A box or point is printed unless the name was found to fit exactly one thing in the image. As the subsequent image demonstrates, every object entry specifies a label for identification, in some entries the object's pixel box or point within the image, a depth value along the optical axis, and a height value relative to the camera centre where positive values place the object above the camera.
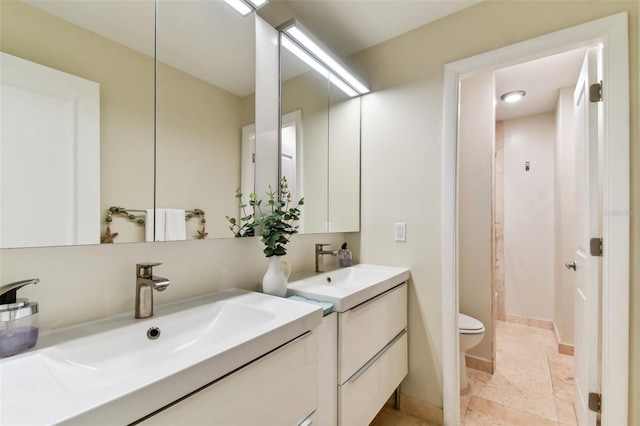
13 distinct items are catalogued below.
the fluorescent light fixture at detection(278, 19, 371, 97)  1.52 +0.96
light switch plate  1.85 -0.12
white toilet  1.92 -0.82
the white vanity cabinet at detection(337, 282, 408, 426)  1.23 -0.70
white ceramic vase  1.27 -0.30
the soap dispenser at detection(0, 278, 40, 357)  0.66 -0.26
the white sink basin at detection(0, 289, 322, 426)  0.51 -0.35
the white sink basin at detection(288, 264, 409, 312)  1.24 -0.36
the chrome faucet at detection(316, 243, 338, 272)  1.81 -0.27
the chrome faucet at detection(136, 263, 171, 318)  0.93 -0.25
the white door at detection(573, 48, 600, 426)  1.38 -0.20
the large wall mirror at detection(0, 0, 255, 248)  0.76 +0.32
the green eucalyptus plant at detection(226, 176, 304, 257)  1.28 -0.04
